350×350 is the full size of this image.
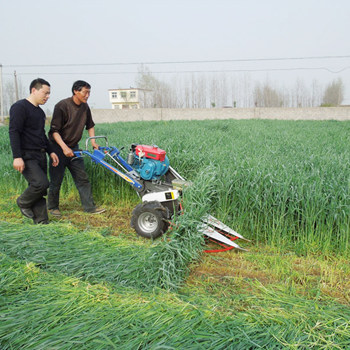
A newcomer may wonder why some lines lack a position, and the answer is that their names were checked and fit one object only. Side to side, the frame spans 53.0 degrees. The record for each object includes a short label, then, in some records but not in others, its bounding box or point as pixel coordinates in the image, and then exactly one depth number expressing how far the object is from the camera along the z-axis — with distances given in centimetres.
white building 6512
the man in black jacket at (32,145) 405
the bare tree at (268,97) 5056
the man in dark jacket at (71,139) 471
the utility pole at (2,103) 3371
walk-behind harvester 365
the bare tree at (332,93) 5553
